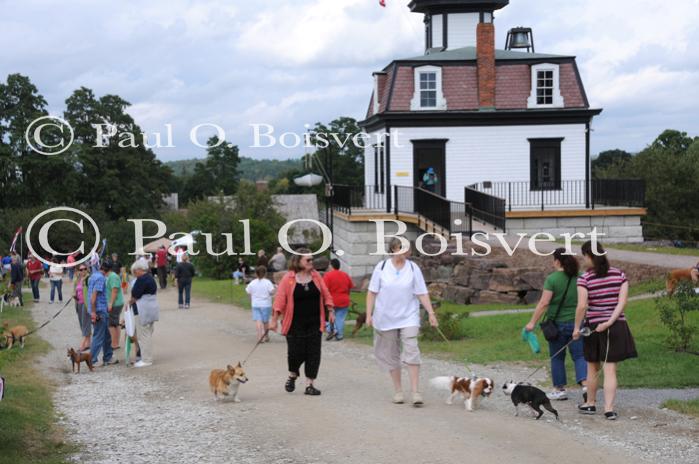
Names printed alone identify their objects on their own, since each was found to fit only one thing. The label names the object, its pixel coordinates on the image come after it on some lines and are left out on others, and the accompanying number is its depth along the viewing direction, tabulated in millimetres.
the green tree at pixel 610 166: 58344
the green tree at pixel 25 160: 63219
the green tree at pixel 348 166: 81800
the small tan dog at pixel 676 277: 16359
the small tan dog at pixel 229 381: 11031
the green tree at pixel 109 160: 65062
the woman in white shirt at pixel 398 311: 10547
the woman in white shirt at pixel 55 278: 29781
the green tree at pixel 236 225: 42462
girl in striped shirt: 9727
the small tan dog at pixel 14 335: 15914
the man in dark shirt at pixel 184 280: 26609
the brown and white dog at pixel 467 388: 10258
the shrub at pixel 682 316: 12648
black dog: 9766
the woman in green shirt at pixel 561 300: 10539
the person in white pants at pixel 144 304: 15031
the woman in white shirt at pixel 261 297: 17719
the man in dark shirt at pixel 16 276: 27703
